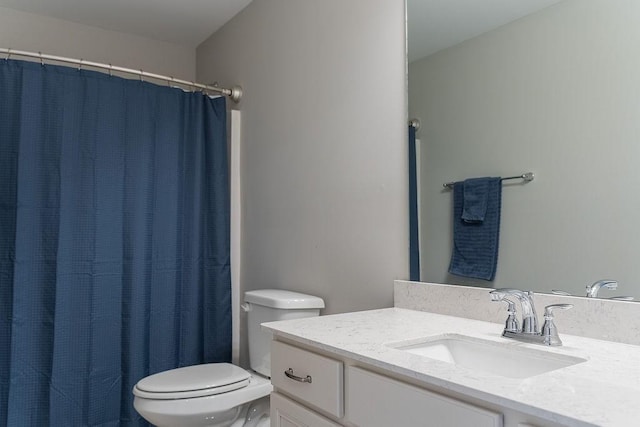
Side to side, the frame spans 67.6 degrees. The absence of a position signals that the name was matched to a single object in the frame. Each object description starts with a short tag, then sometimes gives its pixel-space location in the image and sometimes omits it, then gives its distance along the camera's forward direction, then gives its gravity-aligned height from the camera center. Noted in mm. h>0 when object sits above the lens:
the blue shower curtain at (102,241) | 2039 -26
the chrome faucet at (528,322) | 1087 -211
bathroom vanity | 730 -258
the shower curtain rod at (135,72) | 2084 +794
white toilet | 1724 -573
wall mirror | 1123 +289
